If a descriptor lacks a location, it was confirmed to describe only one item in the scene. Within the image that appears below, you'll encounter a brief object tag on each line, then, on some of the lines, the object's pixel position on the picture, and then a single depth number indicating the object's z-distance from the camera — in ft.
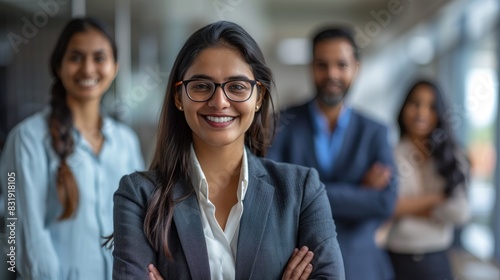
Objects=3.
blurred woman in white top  9.61
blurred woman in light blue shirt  6.01
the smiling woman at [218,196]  4.33
